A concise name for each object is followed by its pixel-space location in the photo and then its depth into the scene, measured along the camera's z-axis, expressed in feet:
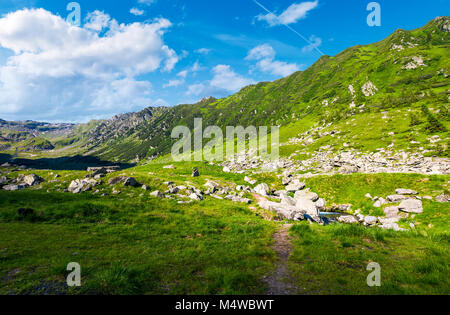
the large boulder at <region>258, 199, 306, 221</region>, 69.10
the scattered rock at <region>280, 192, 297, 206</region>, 92.34
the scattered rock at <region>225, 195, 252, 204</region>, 90.48
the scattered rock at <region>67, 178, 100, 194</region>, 86.93
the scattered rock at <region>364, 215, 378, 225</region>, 75.65
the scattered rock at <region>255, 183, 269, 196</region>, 118.69
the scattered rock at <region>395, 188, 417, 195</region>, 80.50
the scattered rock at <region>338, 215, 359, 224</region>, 78.59
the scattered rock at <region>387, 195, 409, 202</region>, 78.95
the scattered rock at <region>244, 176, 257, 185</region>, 140.96
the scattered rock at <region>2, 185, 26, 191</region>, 97.19
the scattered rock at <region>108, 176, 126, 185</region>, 94.29
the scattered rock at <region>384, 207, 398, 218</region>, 74.42
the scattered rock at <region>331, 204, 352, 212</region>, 94.83
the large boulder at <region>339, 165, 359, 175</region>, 126.09
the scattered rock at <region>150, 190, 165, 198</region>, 83.25
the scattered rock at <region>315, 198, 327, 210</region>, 101.77
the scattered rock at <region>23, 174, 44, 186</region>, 114.11
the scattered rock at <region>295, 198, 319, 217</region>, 79.23
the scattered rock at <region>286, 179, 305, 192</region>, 123.04
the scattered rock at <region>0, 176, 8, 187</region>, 111.34
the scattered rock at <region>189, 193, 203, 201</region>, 84.70
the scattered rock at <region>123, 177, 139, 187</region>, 92.13
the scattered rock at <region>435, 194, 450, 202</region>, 70.09
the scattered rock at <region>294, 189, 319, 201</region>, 108.12
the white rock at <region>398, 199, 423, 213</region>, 70.38
